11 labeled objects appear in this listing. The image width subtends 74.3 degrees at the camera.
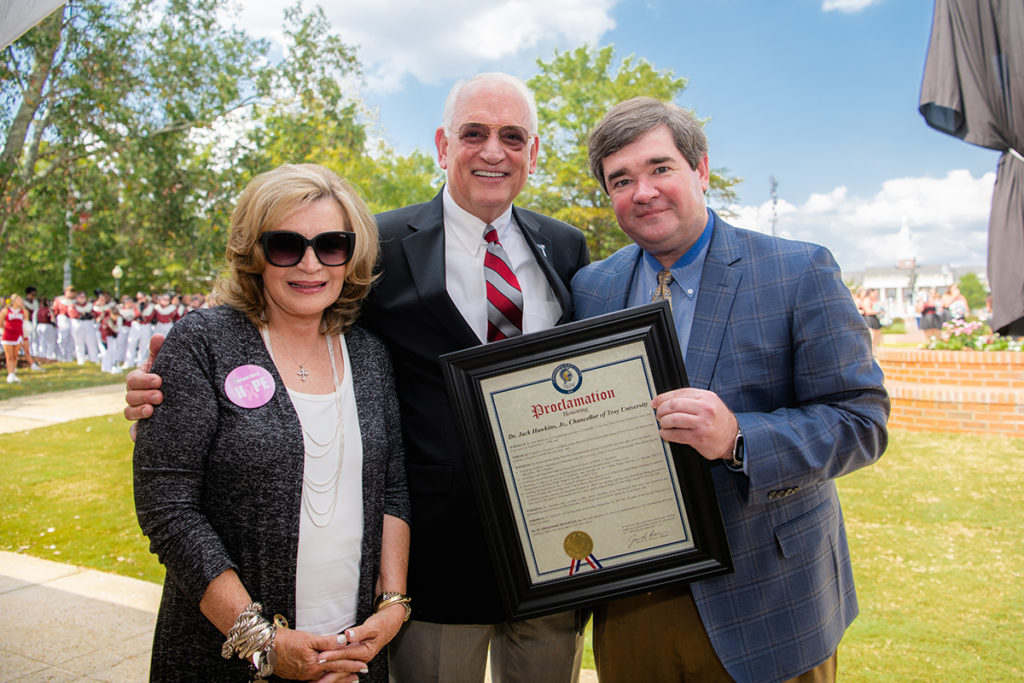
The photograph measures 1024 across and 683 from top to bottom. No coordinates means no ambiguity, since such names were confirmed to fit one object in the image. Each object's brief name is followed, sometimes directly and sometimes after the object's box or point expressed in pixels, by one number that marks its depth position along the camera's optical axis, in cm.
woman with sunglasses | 182
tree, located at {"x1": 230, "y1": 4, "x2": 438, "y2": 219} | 2058
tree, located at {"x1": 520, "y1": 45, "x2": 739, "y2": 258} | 2362
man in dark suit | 236
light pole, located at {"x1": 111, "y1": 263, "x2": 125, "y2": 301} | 3372
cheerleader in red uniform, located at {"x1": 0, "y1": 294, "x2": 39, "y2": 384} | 1855
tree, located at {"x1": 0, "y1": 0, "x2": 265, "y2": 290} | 1312
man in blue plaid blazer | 189
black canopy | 315
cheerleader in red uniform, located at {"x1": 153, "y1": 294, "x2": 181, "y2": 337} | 2266
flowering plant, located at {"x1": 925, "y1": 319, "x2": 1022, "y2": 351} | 999
